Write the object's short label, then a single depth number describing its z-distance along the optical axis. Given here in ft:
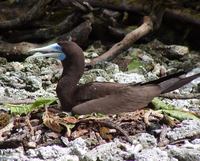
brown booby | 45.06
